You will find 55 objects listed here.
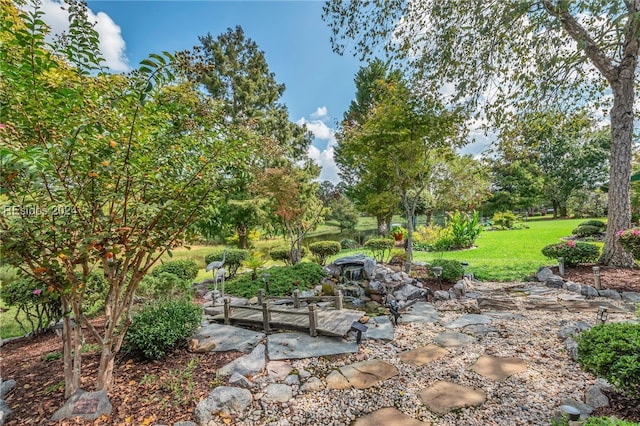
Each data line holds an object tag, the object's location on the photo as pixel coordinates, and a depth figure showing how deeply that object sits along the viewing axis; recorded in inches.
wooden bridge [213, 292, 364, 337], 154.2
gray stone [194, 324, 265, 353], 141.4
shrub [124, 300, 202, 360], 120.0
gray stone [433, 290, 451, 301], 225.8
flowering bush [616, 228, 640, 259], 207.3
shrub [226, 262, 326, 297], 261.6
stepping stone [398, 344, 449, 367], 125.5
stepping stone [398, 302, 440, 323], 181.2
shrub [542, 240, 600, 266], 255.4
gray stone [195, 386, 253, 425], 89.7
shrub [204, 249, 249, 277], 345.7
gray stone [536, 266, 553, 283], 247.5
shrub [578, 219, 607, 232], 477.1
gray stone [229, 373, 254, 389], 106.4
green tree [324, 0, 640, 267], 230.4
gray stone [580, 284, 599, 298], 201.8
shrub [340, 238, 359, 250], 647.1
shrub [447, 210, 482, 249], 468.4
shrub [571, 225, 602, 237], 455.2
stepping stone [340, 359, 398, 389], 109.6
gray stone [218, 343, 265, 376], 116.1
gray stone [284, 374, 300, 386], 110.3
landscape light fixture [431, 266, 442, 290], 241.1
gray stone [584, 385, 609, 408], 83.5
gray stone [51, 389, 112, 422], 83.1
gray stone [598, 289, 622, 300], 195.4
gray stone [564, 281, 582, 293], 213.3
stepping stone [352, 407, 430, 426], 86.8
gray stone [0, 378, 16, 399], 99.6
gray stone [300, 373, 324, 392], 106.0
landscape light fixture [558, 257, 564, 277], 251.3
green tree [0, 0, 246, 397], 68.1
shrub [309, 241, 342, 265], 405.7
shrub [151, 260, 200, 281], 261.6
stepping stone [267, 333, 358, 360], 133.7
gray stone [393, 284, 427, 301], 229.1
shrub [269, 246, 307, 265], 403.9
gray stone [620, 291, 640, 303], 185.5
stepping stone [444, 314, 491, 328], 167.4
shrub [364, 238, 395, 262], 392.5
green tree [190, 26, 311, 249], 558.6
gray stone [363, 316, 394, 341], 152.9
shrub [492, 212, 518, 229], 716.0
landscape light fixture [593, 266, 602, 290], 205.6
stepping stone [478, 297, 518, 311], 192.4
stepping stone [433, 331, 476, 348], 141.4
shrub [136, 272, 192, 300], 192.6
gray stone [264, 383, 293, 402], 100.9
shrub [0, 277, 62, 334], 146.9
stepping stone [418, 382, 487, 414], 93.1
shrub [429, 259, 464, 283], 253.9
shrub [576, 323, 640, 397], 70.6
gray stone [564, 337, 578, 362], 116.1
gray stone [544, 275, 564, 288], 229.0
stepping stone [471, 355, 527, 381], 110.3
